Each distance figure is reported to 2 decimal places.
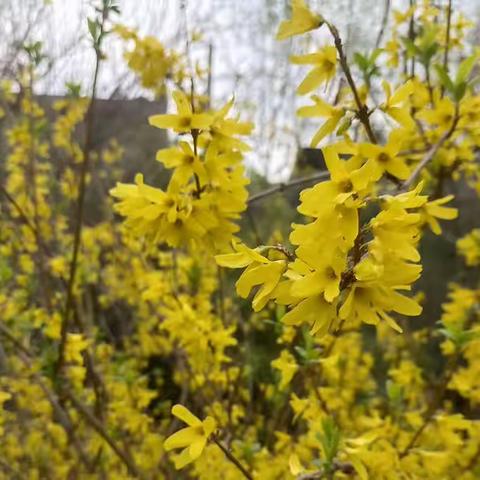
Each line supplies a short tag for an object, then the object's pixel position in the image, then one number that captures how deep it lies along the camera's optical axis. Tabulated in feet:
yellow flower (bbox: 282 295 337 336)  0.77
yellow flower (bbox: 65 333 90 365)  1.84
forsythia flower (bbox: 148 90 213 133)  1.22
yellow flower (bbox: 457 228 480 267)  2.53
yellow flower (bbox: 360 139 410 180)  1.07
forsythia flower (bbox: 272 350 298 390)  1.51
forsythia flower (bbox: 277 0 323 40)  1.27
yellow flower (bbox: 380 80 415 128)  1.22
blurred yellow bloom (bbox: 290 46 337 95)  1.32
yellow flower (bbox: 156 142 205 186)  1.23
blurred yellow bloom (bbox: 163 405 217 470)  0.98
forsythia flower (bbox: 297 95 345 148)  1.25
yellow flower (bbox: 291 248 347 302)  0.73
